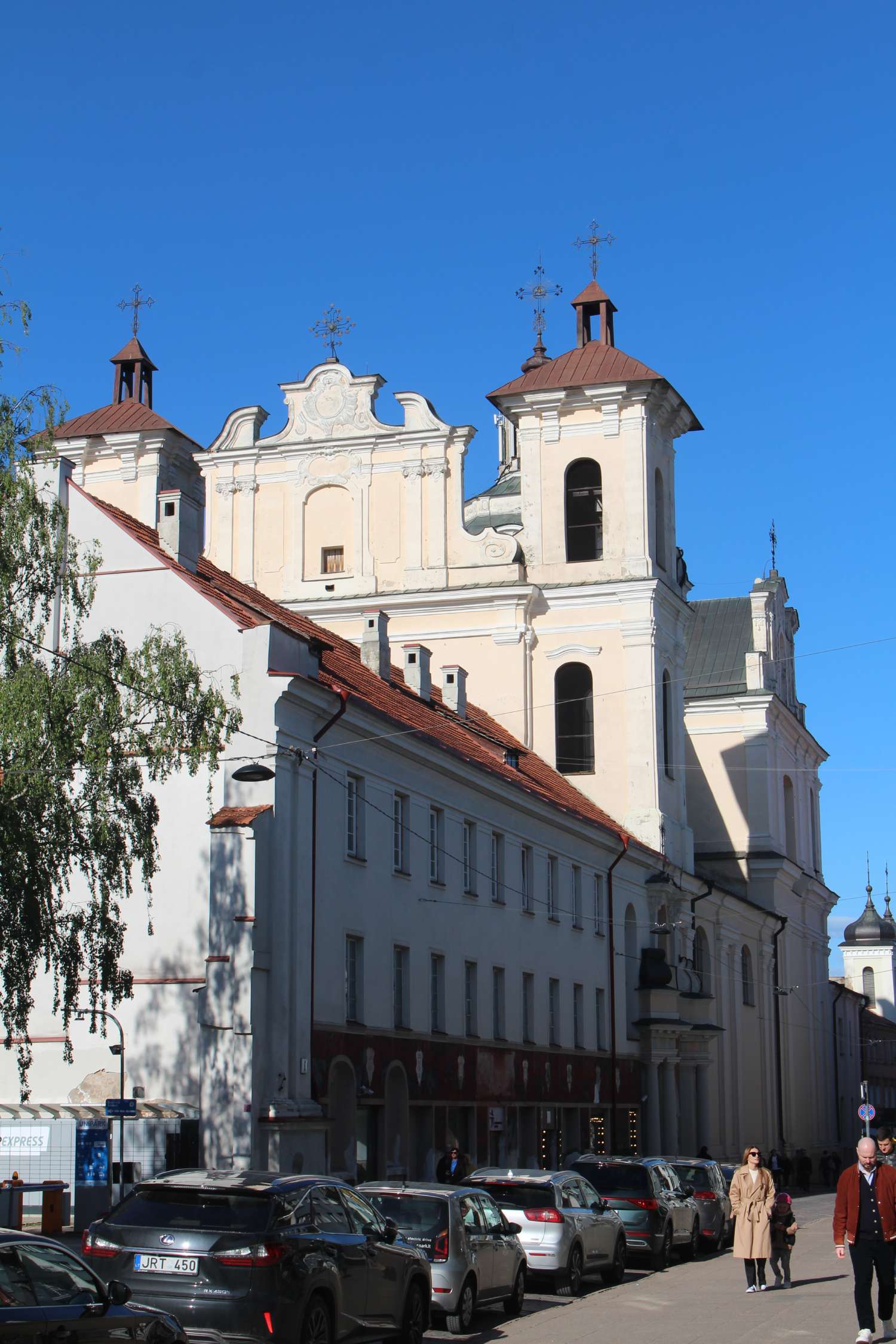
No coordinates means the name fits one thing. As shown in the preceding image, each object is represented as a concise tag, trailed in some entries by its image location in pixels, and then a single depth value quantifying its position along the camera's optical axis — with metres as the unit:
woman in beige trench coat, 21.75
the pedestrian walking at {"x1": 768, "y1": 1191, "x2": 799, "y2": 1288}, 22.77
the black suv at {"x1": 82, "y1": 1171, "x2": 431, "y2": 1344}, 14.06
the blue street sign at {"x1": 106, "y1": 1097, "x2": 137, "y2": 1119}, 23.19
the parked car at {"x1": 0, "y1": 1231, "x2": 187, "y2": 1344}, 10.96
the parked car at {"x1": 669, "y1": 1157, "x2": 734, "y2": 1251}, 30.78
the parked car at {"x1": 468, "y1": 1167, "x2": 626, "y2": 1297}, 22.75
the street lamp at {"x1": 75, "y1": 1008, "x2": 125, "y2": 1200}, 21.44
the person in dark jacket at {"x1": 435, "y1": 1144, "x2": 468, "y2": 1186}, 30.39
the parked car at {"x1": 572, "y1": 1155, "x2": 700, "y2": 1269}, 27.12
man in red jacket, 15.55
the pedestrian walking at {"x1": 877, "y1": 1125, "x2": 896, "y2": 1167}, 26.72
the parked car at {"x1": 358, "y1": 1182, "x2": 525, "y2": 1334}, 18.75
